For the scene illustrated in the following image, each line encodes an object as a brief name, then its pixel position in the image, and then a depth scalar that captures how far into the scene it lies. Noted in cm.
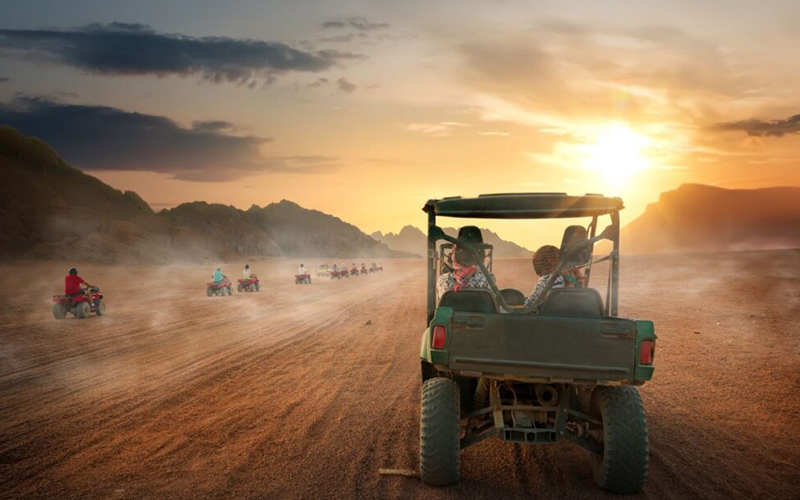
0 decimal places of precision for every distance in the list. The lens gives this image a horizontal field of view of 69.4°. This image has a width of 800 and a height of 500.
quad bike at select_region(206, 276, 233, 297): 3045
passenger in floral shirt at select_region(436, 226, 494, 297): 632
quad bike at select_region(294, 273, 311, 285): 4328
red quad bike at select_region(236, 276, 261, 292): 3462
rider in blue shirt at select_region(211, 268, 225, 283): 3086
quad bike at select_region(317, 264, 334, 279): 5476
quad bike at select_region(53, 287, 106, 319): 1941
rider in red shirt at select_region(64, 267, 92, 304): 1973
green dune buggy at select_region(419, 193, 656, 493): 466
